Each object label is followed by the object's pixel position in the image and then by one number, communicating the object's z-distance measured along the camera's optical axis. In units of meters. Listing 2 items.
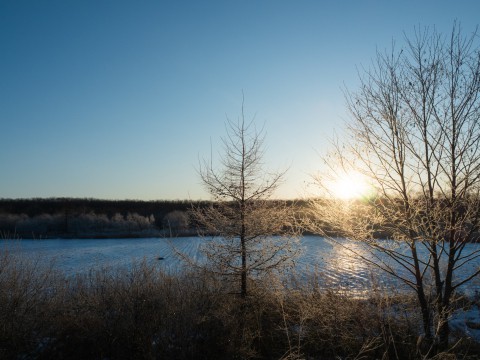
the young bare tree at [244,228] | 9.53
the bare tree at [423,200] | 7.07
